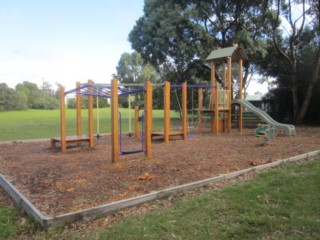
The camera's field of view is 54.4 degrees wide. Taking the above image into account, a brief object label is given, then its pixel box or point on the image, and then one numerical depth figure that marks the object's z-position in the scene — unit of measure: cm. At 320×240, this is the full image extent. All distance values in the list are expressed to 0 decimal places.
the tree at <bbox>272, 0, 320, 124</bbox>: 1738
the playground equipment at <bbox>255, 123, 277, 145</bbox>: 1097
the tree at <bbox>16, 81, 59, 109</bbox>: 6769
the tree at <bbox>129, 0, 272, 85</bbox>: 1944
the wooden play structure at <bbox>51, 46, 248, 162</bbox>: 686
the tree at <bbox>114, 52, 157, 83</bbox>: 6744
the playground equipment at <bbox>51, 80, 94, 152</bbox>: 888
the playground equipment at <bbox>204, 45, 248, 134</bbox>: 1364
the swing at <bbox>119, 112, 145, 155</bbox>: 694
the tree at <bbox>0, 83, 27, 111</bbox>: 5450
